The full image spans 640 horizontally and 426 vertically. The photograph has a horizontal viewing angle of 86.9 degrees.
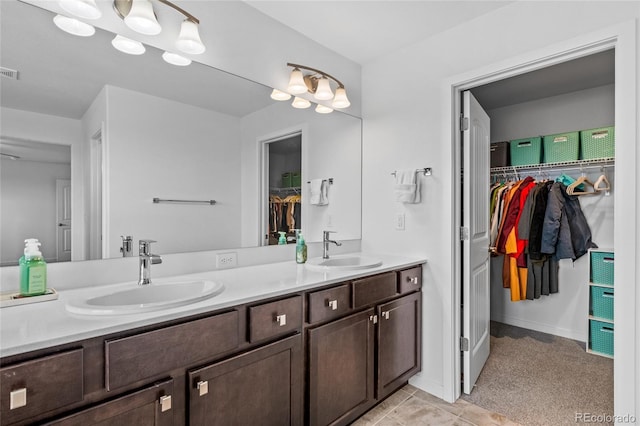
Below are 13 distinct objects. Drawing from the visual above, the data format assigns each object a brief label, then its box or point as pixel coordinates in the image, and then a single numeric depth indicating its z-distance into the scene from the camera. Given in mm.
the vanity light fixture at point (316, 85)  2164
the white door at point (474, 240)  2211
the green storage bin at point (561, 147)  3012
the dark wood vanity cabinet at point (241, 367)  900
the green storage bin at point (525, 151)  3230
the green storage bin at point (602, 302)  2755
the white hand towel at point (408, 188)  2284
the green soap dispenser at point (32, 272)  1214
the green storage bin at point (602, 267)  2764
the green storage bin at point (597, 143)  2854
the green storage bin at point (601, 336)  2746
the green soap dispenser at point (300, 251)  2131
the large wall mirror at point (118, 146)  1319
